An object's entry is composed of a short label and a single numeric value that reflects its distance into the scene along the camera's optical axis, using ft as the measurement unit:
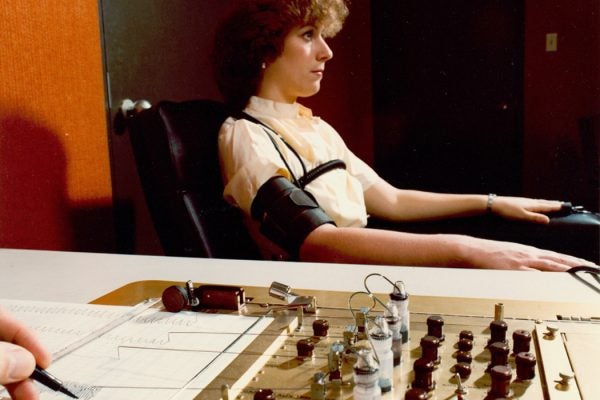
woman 8.95
